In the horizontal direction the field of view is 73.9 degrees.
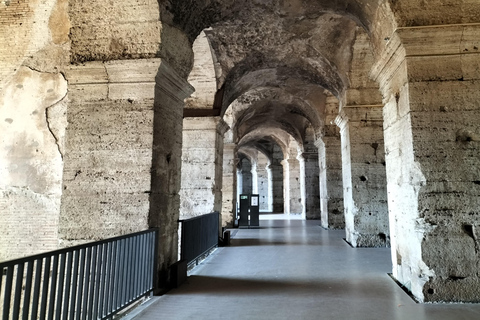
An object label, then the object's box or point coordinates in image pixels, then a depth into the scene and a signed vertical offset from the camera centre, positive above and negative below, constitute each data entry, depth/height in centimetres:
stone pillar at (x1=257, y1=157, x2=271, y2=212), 2591 +121
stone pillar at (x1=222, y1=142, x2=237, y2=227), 1206 +68
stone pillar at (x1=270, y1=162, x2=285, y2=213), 2280 +82
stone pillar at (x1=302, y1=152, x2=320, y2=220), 1490 +54
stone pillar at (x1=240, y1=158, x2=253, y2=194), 2964 +210
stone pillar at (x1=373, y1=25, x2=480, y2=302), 346 +44
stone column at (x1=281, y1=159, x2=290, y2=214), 1905 +71
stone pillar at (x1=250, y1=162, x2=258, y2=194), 2623 +175
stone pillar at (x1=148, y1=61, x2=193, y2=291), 395 +46
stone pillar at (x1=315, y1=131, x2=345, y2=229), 1090 +49
